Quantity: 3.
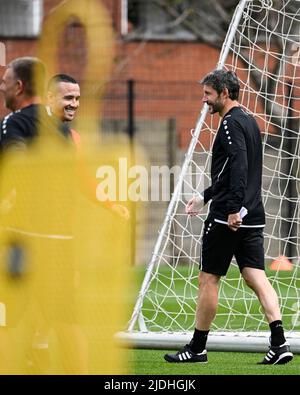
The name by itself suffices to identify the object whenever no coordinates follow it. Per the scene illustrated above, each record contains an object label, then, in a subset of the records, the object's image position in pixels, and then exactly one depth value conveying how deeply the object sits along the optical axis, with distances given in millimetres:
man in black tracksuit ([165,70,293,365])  14492
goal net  15820
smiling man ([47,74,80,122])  13781
